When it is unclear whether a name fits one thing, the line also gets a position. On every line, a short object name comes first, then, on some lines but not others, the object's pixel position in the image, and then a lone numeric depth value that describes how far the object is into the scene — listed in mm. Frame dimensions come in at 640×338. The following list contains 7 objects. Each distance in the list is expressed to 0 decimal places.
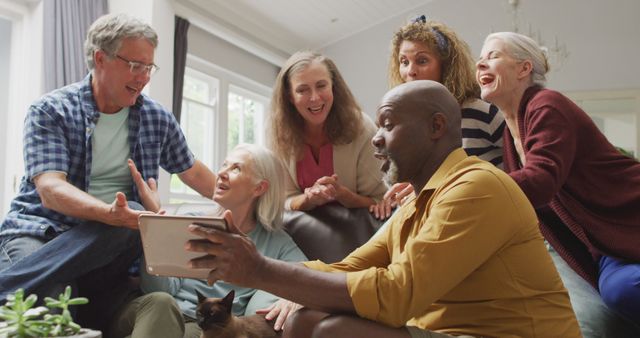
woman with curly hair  2195
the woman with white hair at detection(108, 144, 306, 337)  1884
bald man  1195
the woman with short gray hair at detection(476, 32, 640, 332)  1675
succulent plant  1167
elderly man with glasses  1899
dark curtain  5480
